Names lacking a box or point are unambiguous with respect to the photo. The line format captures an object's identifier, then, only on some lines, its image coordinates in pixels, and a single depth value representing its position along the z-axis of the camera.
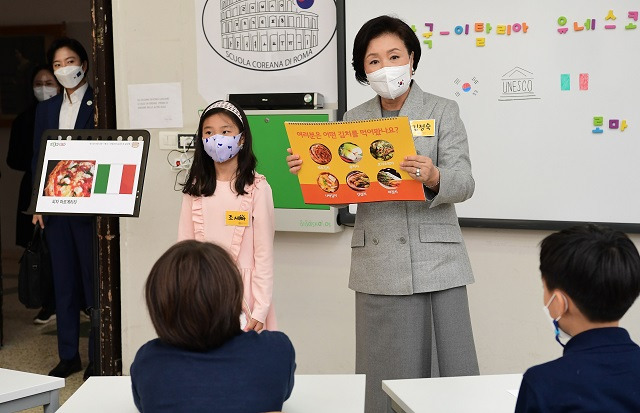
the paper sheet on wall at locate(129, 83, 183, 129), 4.21
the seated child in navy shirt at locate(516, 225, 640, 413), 1.51
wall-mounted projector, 3.84
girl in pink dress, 3.04
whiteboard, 3.45
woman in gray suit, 2.66
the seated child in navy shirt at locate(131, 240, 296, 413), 1.64
